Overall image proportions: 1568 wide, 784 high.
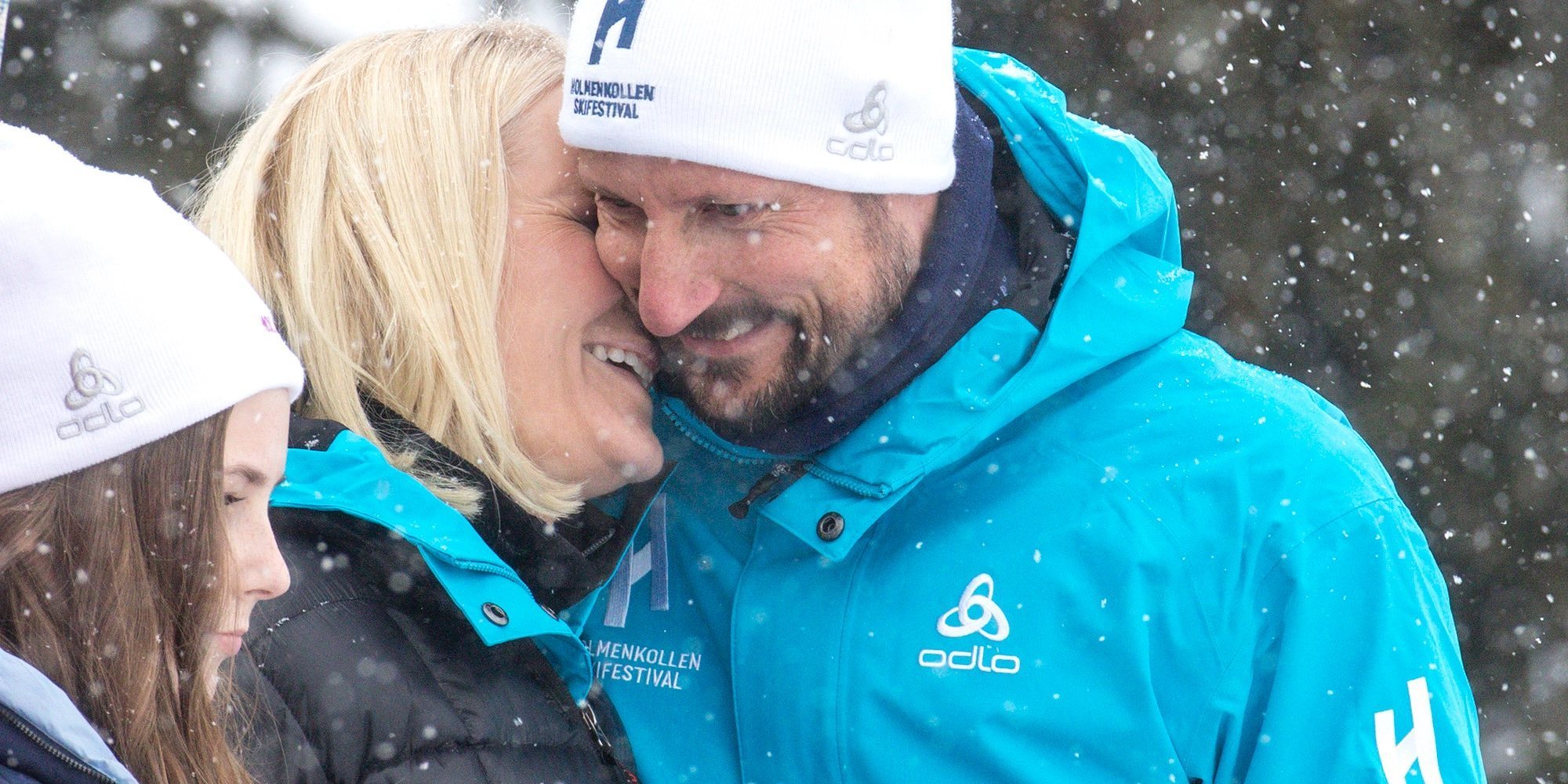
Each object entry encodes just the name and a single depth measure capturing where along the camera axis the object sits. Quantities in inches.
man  226.0
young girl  216.0
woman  221.9
